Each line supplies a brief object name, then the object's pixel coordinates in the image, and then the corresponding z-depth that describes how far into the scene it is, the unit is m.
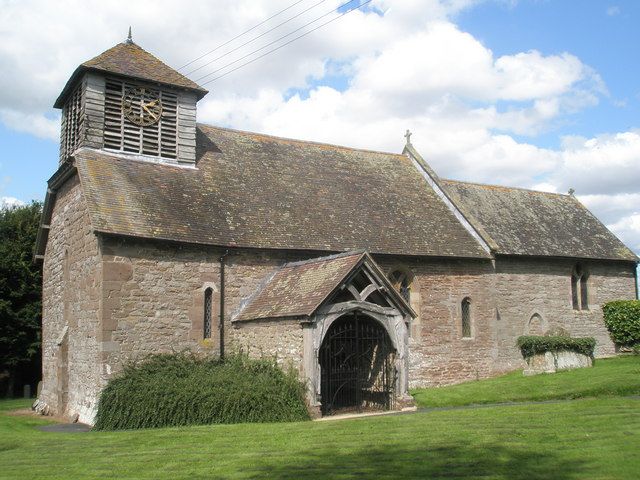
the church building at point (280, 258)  18.34
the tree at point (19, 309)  31.06
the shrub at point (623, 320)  28.42
